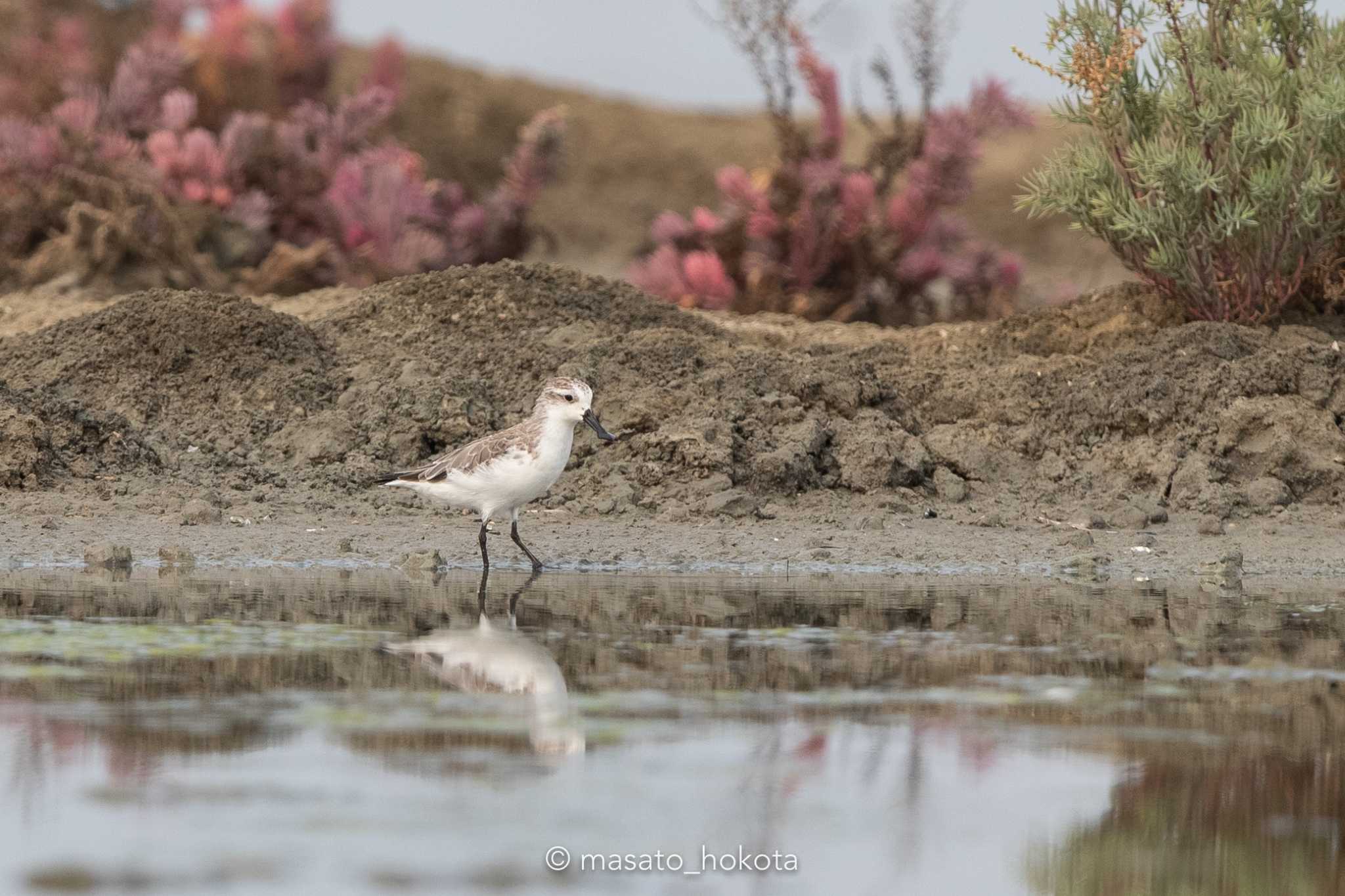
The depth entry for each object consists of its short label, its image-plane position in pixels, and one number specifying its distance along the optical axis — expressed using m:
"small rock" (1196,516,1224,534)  10.56
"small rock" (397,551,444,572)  9.59
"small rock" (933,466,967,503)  11.27
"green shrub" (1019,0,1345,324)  11.73
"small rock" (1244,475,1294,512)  10.97
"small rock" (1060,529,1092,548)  10.29
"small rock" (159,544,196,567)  9.65
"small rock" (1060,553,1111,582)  9.67
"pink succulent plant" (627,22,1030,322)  16.88
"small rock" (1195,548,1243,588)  9.44
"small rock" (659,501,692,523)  10.82
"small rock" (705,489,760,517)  10.88
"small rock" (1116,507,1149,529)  10.76
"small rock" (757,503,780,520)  10.93
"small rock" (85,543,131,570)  9.40
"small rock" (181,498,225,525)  10.59
